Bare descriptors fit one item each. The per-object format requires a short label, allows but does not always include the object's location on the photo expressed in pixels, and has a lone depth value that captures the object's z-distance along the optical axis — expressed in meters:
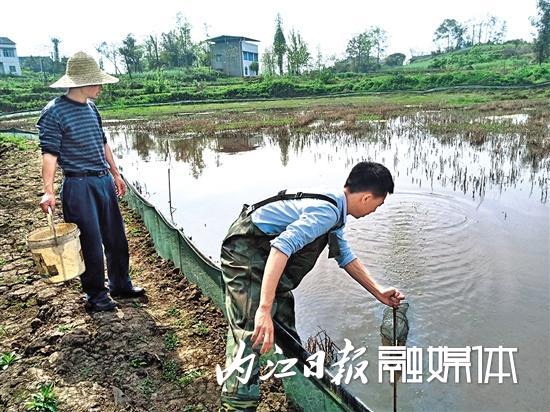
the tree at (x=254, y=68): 57.69
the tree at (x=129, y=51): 50.75
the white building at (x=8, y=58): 57.53
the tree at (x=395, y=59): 62.69
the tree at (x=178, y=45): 57.53
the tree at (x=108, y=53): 59.28
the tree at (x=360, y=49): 55.97
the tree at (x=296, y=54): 49.97
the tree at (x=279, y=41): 51.16
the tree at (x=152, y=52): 57.75
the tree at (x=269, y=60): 56.38
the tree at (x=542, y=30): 36.53
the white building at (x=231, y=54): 54.00
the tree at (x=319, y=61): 59.88
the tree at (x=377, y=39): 63.75
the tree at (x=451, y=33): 73.06
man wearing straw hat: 2.90
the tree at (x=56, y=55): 54.47
